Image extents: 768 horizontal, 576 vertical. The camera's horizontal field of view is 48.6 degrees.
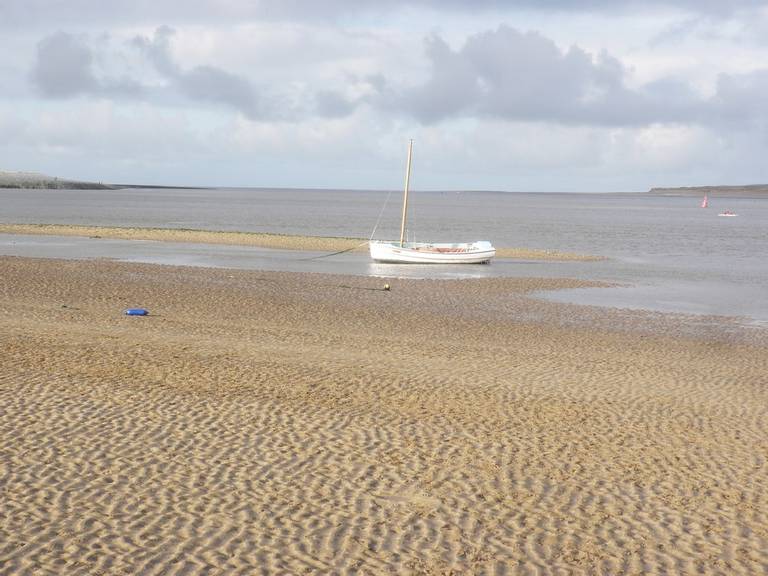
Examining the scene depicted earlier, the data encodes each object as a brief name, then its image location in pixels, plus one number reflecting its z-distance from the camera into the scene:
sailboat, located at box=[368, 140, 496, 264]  46.84
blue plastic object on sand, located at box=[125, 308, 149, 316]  23.41
